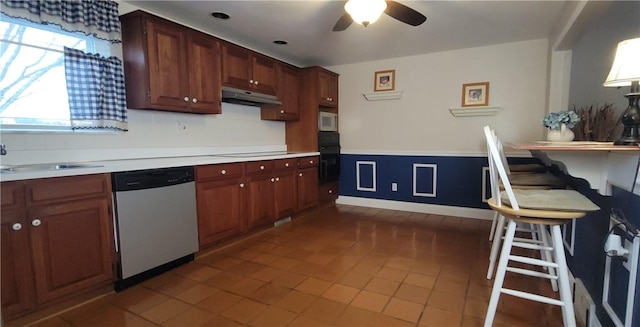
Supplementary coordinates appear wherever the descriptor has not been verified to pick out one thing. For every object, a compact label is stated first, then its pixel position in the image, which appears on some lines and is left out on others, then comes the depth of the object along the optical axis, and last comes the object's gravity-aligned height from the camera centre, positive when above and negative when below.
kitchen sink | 1.86 -0.16
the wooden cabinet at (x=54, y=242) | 1.55 -0.57
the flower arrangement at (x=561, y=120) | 1.93 +0.10
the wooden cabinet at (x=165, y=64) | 2.40 +0.65
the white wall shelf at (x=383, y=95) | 4.13 +0.59
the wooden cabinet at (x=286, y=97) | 3.86 +0.56
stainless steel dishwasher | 1.98 -0.58
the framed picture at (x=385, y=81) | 4.17 +0.80
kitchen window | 1.98 +0.47
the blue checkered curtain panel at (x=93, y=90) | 2.13 +0.38
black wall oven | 4.21 -0.25
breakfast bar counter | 1.28 -0.14
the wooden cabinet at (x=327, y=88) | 4.18 +0.72
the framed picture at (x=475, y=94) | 3.65 +0.52
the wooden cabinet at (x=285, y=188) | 3.39 -0.57
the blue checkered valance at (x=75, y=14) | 1.83 +0.85
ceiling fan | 2.05 +0.91
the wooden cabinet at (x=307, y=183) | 3.79 -0.58
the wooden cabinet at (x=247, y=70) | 3.08 +0.77
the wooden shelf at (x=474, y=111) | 3.60 +0.31
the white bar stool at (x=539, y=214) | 1.37 -0.37
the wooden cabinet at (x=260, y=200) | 3.02 -0.63
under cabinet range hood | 3.10 +0.46
